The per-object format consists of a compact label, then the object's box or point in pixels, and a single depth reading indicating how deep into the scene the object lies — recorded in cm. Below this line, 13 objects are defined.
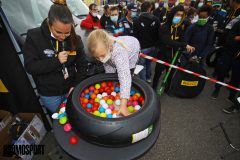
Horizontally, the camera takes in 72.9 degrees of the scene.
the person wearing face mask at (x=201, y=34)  328
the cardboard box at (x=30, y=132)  222
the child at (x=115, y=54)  155
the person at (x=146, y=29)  341
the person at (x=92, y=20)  373
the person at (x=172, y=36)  312
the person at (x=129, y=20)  394
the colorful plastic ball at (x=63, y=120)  167
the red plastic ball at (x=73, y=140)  149
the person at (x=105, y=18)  425
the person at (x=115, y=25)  388
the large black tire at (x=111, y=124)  135
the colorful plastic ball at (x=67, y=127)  160
